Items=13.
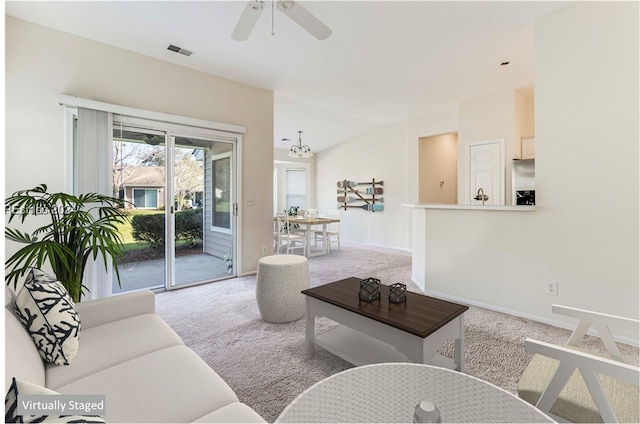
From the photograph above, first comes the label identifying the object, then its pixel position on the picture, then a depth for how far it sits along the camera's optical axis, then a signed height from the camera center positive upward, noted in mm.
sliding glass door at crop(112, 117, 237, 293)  3469 +109
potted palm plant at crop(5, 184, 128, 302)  1688 -194
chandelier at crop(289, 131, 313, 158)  6145 +1228
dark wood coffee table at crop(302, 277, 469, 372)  1541 -663
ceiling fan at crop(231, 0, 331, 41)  1859 +1285
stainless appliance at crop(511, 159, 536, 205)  4438 +440
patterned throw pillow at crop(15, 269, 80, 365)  1294 -496
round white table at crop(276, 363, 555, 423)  666 -454
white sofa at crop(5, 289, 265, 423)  995 -679
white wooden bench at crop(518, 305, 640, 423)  995 -694
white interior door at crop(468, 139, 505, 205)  4727 +649
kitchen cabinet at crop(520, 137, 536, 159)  4598 +983
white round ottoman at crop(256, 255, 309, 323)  2641 -723
